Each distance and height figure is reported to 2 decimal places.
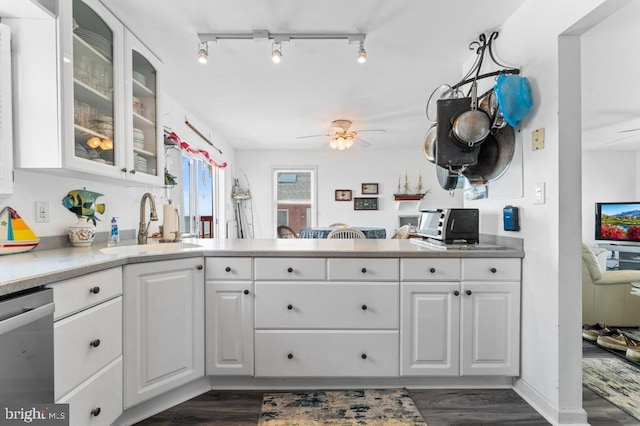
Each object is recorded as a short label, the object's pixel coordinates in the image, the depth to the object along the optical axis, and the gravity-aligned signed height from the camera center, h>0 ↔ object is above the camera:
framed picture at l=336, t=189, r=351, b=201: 6.50 +0.31
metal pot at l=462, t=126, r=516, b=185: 2.02 +0.35
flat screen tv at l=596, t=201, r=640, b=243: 5.38 -0.19
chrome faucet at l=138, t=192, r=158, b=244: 2.38 -0.06
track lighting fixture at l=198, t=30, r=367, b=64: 2.17 +1.20
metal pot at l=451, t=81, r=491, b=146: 1.93 +0.52
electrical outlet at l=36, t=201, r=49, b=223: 1.81 +0.00
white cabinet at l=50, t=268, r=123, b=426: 1.24 -0.59
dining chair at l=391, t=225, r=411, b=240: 4.30 -0.30
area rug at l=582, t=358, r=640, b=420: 1.86 -1.12
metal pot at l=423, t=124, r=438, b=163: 2.36 +0.50
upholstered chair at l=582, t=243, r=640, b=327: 3.01 -0.85
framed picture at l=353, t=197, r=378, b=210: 6.53 +0.15
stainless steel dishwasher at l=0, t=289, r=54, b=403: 0.99 -0.45
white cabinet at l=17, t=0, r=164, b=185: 1.52 +0.63
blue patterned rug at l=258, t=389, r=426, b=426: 1.71 -1.13
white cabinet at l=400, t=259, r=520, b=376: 1.94 -0.65
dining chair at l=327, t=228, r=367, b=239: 3.56 -0.25
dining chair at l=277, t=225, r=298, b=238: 5.87 -0.42
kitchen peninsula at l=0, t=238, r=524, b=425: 1.94 -0.63
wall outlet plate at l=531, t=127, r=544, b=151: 1.77 +0.40
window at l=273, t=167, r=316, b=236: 6.62 +0.28
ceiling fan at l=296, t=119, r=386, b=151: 4.34 +1.05
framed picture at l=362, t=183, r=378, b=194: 6.52 +0.46
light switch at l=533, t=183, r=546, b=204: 1.75 +0.09
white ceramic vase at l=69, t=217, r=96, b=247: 1.97 -0.14
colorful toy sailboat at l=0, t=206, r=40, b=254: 1.58 -0.12
